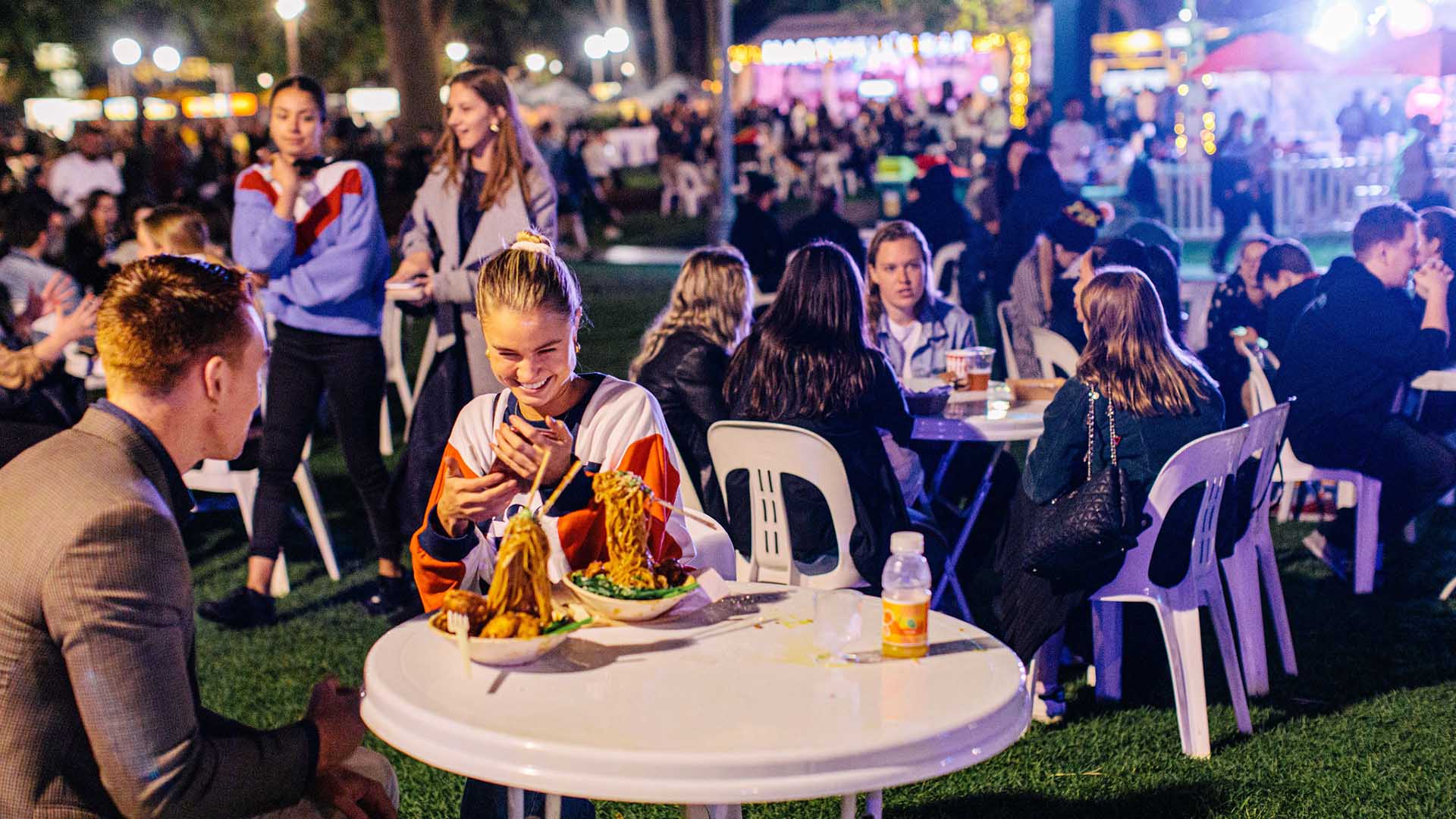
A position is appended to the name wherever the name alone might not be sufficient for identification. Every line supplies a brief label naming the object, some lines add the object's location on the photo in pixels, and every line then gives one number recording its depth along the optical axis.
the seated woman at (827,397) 4.25
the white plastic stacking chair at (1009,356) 7.10
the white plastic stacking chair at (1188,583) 4.06
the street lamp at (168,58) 39.19
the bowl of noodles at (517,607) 2.34
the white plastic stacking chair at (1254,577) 4.45
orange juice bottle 2.43
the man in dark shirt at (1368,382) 5.55
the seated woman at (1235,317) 6.56
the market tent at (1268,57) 16.70
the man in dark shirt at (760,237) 10.45
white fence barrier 16.81
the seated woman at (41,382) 4.89
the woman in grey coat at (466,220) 5.00
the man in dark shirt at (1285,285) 6.42
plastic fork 2.30
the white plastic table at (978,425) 4.75
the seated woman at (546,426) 2.74
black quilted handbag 3.92
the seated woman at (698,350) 4.90
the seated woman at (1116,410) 4.12
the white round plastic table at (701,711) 2.00
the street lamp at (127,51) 36.81
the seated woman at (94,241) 8.22
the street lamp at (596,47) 42.75
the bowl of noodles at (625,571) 2.52
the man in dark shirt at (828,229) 9.55
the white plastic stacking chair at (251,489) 6.09
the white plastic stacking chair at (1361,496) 5.61
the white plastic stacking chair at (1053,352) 6.02
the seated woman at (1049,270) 7.33
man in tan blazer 1.93
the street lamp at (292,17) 24.00
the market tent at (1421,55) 13.02
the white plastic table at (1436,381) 5.77
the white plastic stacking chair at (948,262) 10.34
